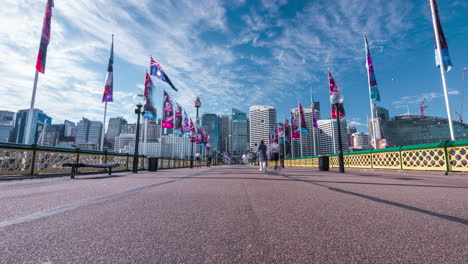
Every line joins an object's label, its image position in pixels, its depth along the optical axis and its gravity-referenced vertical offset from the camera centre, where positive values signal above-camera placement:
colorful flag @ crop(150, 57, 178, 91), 19.89 +8.10
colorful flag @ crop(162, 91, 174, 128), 24.73 +5.35
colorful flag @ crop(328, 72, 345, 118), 18.66 +6.48
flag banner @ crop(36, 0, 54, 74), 13.75 +7.75
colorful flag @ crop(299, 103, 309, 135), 33.00 +5.33
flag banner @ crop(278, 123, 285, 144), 36.66 +4.37
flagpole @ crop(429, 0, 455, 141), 14.02 +5.94
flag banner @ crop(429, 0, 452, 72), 14.09 +7.04
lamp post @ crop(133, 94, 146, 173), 14.23 +3.77
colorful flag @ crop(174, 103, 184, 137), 27.02 +4.66
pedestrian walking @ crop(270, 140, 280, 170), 15.30 +0.65
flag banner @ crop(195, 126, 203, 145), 39.72 +4.61
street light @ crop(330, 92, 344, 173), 13.12 +3.52
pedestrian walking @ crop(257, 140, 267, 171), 13.91 +0.41
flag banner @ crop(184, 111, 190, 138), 31.12 +4.88
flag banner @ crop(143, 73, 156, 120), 18.31 +5.28
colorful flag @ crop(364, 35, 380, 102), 20.03 +6.68
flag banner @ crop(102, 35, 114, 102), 21.88 +7.65
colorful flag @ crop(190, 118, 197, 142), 34.12 +4.28
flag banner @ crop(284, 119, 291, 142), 39.25 +4.92
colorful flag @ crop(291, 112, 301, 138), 33.78 +4.47
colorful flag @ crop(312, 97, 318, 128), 32.16 +5.68
